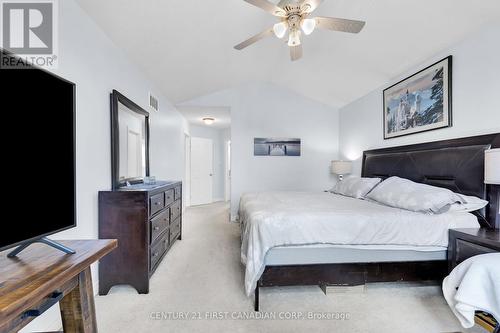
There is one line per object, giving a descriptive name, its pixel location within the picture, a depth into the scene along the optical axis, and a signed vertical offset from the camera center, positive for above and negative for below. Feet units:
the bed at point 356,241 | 6.35 -2.09
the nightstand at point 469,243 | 5.57 -1.98
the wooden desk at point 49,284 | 2.24 -1.26
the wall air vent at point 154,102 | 11.68 +3.26
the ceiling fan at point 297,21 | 6.05 +4.01
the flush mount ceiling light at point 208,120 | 19.75 +3.88
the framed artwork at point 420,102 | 8.45 +2.58
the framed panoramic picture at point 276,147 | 16.34 +1.26
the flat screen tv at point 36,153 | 2.85 +0.17
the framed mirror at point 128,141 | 7.80 +0.90
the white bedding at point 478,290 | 4.31 -2.36
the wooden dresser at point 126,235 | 7.02 -2.10
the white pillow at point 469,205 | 6.83 -1.17
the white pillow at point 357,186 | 10.38 -1.00
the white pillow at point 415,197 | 6.81 -1.01
